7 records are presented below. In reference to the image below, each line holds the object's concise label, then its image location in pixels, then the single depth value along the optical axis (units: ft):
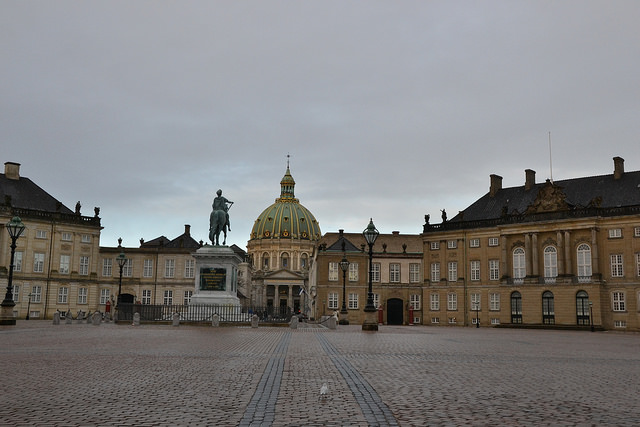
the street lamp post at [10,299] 111.86
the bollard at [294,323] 129.32
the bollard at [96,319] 130.72
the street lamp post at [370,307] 112.37
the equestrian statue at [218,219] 139.64
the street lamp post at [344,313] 141.49
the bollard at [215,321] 122.31
